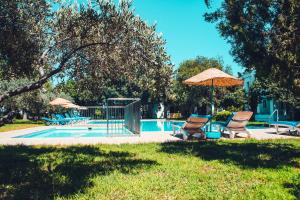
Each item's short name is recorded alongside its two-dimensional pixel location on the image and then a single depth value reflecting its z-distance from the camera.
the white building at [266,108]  38.18
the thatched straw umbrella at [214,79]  16.11
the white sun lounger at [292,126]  15.91
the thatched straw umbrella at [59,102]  33.59
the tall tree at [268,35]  8.23
